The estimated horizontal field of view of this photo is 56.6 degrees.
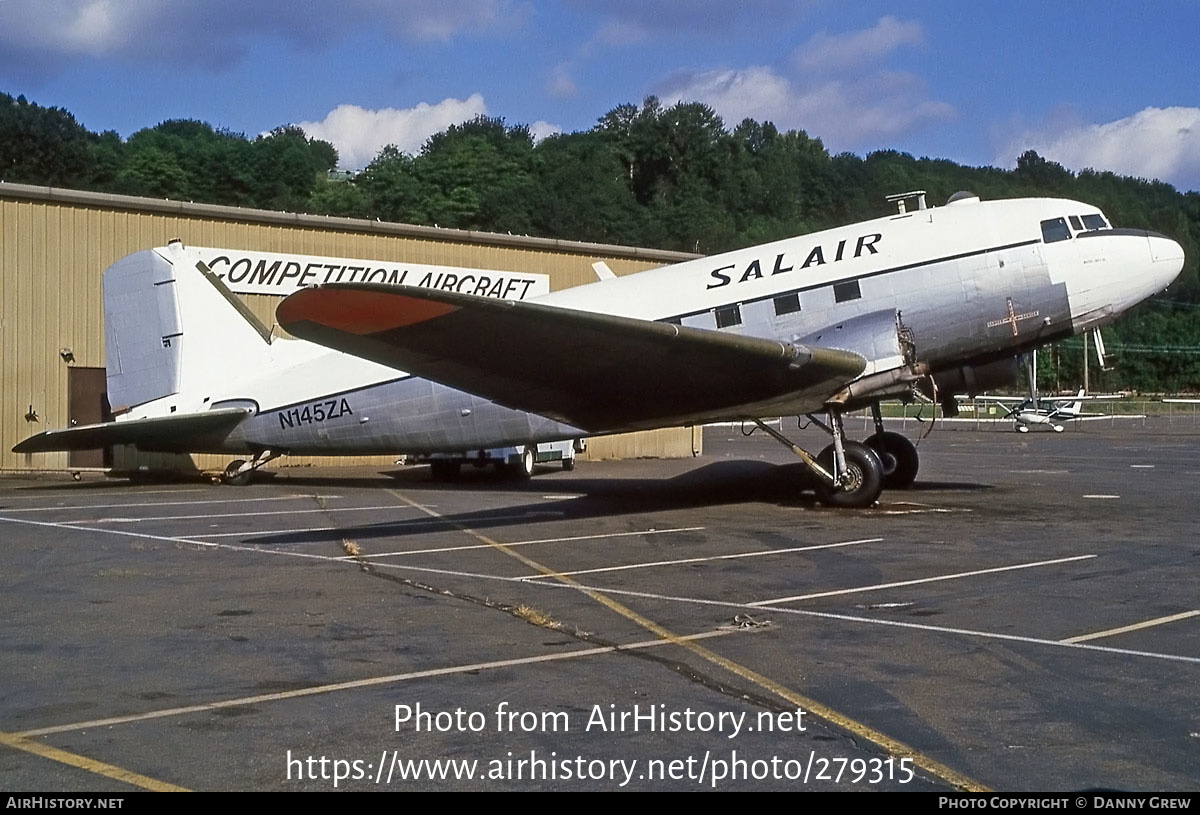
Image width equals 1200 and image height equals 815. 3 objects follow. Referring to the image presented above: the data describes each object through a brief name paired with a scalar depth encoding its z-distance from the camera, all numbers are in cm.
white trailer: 2411
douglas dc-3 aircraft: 1356
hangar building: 2483
